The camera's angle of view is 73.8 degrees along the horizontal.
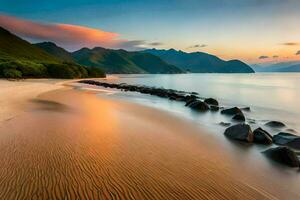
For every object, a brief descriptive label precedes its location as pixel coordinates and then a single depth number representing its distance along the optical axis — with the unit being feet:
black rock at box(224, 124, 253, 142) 34.15
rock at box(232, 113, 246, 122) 52.80
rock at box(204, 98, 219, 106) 80.21
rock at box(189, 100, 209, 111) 65.44
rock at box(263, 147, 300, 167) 25.72
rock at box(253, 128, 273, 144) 33.71
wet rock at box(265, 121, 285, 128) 48.59
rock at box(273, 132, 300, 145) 33.73
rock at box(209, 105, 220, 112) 66.11
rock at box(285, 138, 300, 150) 32.25
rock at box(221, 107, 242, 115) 58.83
